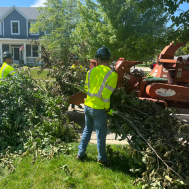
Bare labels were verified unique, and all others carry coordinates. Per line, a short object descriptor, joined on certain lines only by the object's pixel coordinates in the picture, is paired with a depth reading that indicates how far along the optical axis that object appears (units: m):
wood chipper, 5.57
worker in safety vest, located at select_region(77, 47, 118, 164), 3.46
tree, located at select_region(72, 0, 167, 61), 10.78
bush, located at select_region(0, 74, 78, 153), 4.18
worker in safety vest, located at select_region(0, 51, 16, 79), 5.27
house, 27.28
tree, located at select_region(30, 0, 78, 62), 19.86
